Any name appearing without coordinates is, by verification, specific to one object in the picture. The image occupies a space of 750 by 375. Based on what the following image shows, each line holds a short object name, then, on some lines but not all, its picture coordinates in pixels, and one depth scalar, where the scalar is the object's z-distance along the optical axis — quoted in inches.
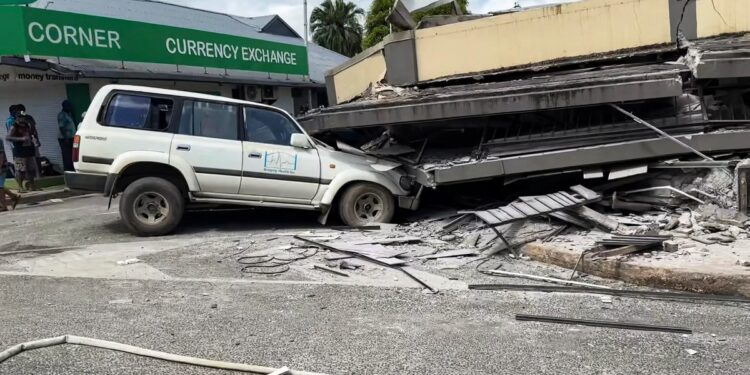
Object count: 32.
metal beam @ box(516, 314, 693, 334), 170.2
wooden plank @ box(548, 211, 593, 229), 273.7
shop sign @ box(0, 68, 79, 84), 532.4
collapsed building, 292.0
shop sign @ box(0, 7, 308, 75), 483.8
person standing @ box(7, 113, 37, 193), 470.9
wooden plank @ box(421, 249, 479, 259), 263.3
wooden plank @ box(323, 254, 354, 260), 260.9
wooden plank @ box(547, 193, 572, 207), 273.1
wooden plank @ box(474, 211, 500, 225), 259.0
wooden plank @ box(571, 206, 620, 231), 266.5
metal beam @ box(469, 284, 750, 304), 196.1
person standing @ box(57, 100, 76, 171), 550.6
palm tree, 1959.9
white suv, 301.0
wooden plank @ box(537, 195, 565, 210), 271.4
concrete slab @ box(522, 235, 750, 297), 200.4
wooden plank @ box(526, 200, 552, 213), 271.4
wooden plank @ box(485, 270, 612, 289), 216.9
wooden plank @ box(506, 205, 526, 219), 268.7
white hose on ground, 146.4
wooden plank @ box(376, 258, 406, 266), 248.7
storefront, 502.0
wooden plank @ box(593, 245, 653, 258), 230.8
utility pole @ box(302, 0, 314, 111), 921.2
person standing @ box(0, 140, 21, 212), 420.8
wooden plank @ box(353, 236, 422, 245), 280.1
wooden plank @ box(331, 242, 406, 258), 259.2
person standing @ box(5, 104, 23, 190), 478.7
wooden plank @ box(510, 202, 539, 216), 271.3
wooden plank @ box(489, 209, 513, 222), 264.4
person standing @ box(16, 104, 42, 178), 487.4
